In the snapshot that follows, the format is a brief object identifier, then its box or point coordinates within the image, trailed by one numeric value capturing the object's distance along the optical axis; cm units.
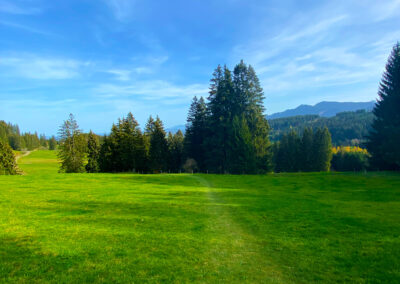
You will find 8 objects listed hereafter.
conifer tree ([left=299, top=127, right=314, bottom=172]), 6881
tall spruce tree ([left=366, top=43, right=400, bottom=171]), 3631
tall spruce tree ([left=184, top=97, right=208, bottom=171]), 5338
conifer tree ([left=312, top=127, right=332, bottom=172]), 6744
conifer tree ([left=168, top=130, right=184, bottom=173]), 5725
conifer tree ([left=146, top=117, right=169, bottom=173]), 5356
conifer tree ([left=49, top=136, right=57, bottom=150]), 16035
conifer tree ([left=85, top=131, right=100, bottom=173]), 5897
